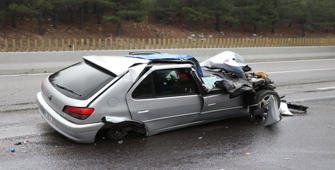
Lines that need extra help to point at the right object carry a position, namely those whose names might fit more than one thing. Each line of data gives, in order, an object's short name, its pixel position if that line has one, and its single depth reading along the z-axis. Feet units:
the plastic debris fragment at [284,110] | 24.70
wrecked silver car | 16.34
